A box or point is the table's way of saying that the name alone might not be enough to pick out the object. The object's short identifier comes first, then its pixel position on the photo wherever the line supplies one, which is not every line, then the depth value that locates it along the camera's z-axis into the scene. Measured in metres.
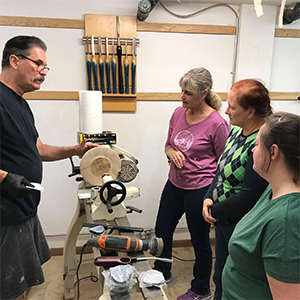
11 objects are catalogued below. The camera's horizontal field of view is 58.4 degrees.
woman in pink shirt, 1.83
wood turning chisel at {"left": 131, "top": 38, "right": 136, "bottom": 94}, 2.33
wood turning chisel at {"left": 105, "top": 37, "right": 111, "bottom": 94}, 2.30
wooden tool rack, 2.28
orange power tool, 1.02
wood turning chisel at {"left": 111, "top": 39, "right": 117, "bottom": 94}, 2.34
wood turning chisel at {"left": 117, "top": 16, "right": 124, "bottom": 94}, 2.31
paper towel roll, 1.79
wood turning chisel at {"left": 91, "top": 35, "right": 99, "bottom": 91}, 2.29
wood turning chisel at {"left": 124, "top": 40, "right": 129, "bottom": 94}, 2.35
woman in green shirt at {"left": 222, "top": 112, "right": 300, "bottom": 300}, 0.73
